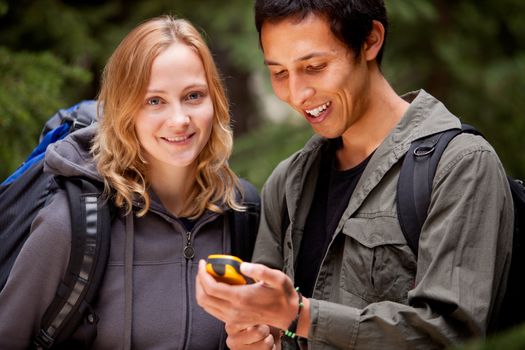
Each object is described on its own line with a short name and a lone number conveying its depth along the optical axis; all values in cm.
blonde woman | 288
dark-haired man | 247
